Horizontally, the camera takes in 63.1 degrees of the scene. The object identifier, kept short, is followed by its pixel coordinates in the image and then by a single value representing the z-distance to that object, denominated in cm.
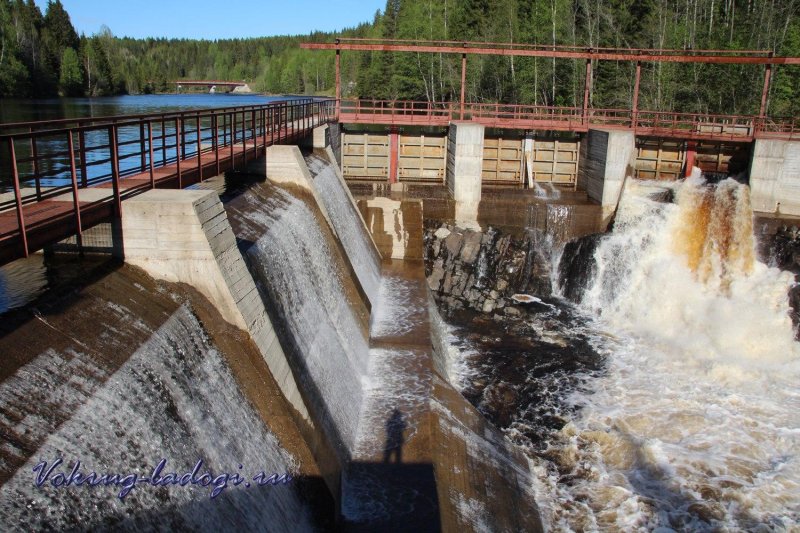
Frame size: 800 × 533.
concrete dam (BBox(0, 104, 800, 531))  633
